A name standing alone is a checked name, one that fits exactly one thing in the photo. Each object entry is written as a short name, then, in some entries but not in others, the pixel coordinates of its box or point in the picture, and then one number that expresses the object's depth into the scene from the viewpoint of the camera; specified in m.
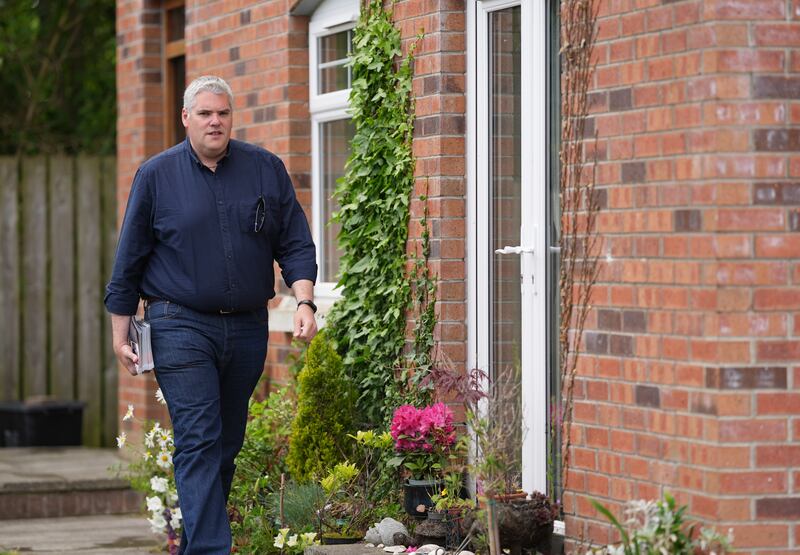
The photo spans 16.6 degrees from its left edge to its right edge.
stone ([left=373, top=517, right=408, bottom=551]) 11.60
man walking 10.53
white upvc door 11.40
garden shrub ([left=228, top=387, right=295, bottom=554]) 12.70
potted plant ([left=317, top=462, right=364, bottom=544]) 11.90
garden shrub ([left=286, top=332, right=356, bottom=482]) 12.75
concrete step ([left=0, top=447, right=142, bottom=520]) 16.68
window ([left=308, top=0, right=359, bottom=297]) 14.86
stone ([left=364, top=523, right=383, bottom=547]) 11.67
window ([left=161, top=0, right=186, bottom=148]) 19.23
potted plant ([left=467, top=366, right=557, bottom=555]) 10.21
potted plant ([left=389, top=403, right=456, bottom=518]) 11.71
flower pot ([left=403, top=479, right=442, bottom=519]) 11.73
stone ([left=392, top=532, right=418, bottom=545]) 11.44
